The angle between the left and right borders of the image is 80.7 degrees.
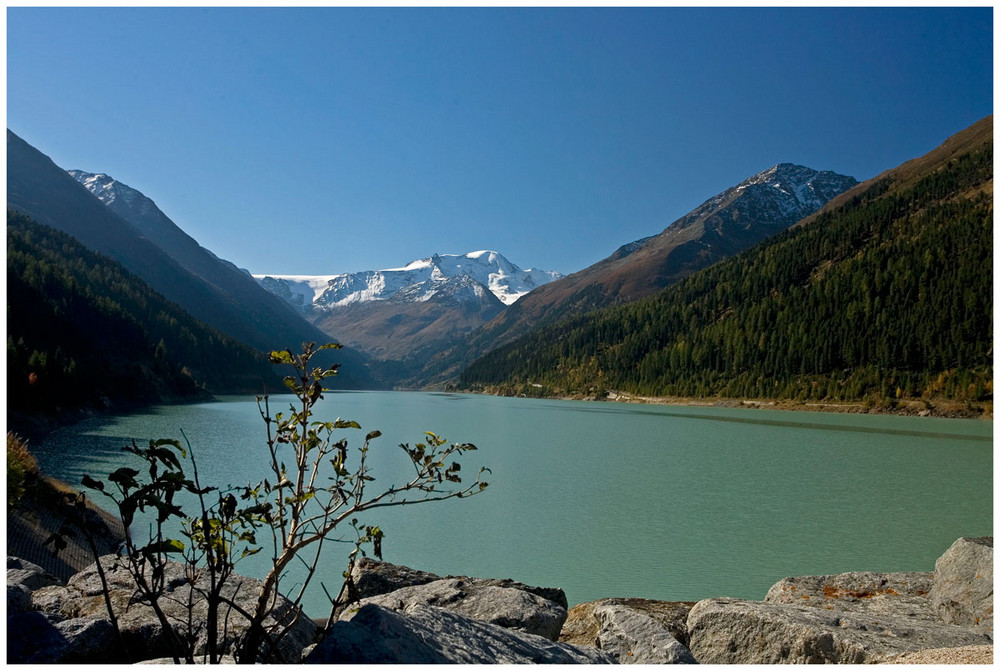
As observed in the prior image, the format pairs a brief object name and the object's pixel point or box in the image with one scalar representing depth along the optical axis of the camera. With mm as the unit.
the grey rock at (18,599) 5695
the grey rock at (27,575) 7430
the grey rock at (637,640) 6215
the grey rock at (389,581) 9117
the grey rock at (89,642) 4941
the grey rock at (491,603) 7366
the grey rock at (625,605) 8000
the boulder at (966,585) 7637
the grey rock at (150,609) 5508
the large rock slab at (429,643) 3750
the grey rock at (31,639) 4781
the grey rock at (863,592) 8641
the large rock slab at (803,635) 6215
